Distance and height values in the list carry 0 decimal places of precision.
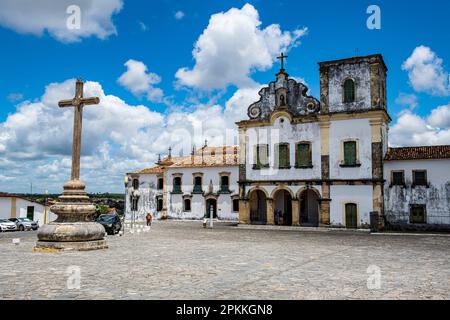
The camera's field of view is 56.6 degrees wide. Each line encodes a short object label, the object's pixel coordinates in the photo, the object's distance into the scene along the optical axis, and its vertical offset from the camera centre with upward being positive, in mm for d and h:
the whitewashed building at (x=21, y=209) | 37500 -1188
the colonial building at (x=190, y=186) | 39781 +1058
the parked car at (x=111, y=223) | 24422 -1568
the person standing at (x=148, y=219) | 31655 -1722
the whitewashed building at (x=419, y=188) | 26375 +673
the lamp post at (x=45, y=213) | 39816 -1612
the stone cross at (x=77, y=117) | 15453 +2987
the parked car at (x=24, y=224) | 32469 -2176
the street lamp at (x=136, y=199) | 43825 -250
